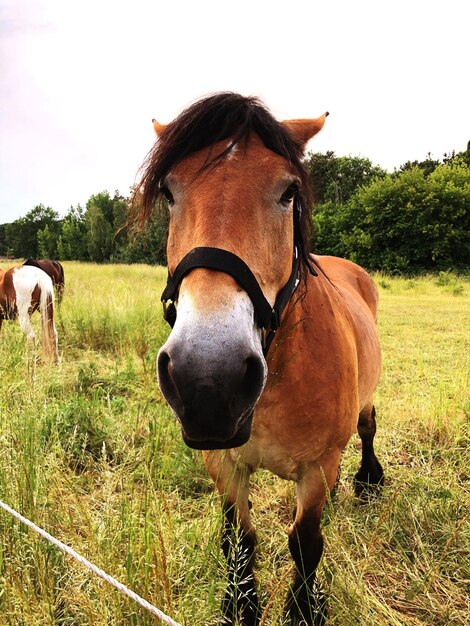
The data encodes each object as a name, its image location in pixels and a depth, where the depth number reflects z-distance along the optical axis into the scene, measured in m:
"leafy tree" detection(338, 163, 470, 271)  19.61
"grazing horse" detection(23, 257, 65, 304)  8.10
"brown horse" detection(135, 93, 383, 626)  0.98
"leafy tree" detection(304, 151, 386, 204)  32.44
